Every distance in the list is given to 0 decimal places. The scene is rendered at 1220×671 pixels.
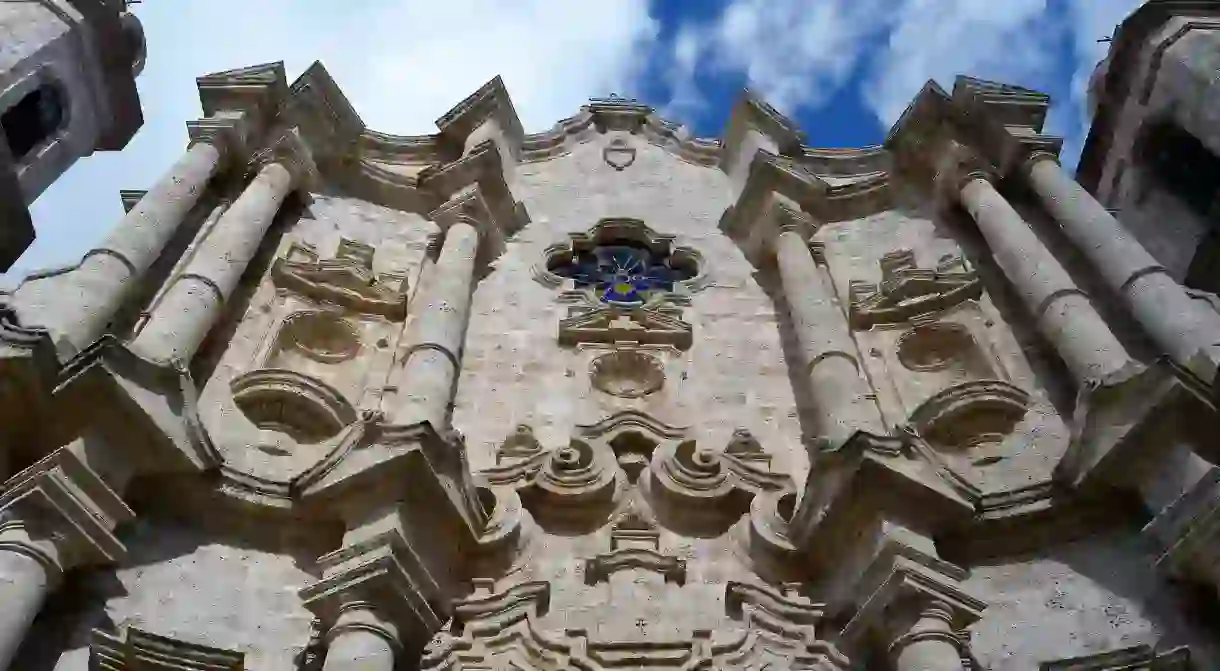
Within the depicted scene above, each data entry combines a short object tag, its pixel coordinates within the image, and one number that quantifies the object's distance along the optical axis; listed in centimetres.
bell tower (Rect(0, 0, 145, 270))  1727
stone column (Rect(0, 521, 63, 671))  796
